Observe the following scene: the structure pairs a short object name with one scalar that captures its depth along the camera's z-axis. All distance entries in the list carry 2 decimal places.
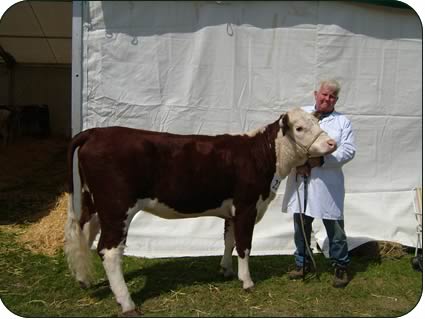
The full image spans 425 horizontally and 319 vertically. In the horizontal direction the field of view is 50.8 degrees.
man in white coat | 3.88
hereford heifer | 3.35
